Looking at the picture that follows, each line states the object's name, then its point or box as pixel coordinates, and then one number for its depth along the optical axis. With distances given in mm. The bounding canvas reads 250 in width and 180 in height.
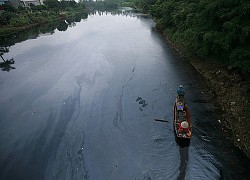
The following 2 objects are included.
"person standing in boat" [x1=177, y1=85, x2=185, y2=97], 20516
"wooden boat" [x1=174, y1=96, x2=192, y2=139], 16547
